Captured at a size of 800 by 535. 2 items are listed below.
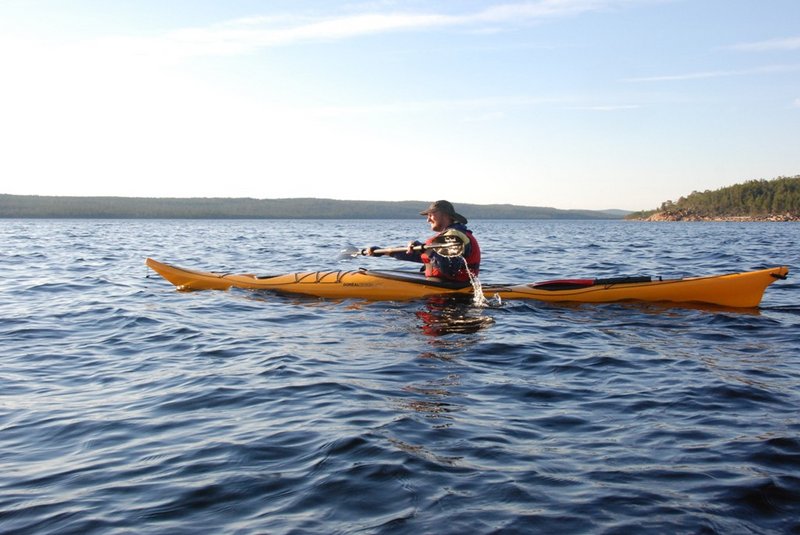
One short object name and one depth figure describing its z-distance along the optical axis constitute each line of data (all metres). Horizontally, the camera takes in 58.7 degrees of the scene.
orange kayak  10.18
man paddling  10.76
